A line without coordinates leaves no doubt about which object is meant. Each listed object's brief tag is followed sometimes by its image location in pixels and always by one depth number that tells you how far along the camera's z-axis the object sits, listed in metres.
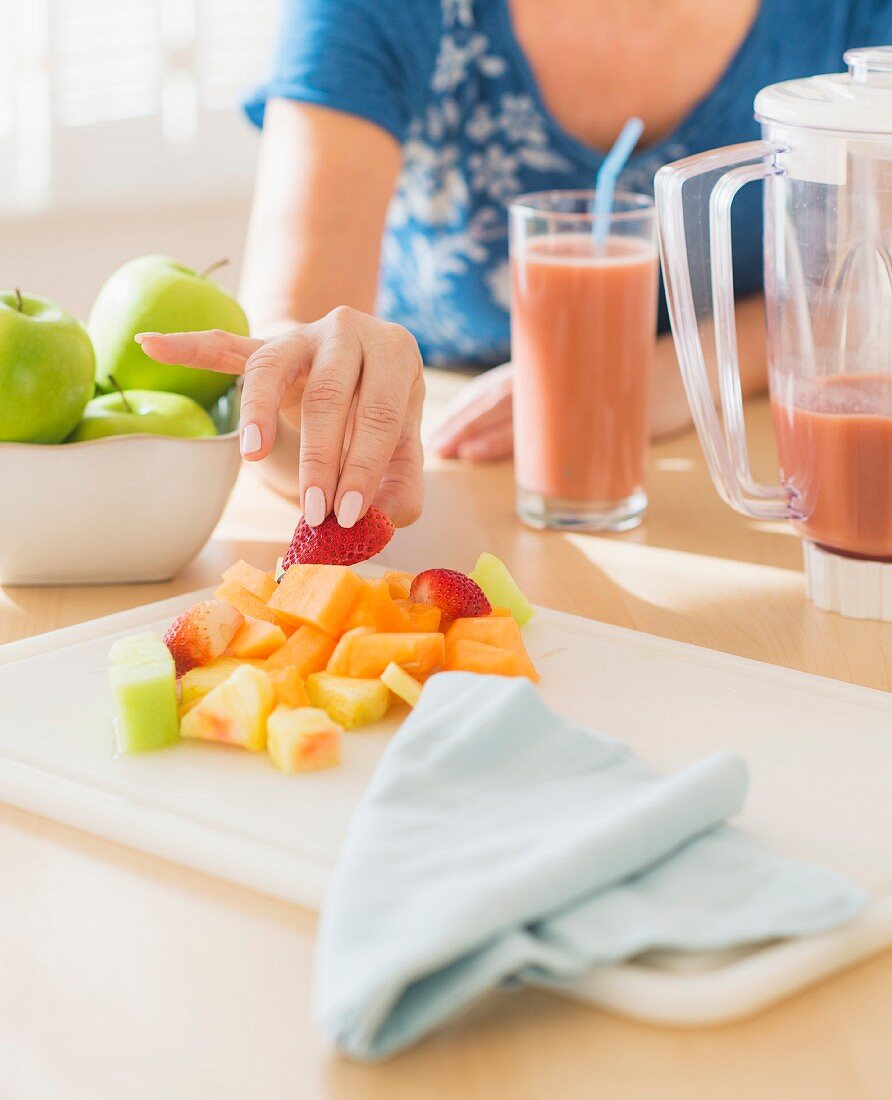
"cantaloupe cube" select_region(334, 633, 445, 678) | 0.84
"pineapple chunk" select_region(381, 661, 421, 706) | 0.82
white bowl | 1.06
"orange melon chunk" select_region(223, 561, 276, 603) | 0.94
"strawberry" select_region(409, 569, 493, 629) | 0.92
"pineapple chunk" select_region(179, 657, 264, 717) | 0.81
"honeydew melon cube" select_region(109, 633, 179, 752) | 0.78
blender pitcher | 0.96
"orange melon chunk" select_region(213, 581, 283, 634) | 0.92
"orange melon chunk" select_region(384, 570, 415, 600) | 0.95
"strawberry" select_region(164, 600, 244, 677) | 0.86
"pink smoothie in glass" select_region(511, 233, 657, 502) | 1.23
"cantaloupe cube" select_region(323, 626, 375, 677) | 0.84
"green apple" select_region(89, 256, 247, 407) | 1.17
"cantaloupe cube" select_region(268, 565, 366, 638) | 0.86
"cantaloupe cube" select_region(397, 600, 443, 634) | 0.89
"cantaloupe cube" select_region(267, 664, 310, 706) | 0.79
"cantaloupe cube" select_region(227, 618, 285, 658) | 0.86
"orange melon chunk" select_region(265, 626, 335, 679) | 0.85
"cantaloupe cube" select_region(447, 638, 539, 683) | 0.85
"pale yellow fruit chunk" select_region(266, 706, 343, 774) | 0.75
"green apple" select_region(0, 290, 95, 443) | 1.03
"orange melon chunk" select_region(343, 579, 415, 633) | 0.87
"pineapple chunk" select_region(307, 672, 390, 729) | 0.81
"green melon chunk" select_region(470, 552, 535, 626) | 0.99
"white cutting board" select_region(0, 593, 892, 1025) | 0.58
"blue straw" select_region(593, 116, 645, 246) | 1.24
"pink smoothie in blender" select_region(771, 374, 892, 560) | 0.99
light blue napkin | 0.53
